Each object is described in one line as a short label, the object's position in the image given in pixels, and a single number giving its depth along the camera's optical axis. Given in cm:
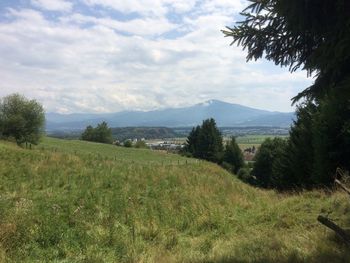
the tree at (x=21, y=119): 5500
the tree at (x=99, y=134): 10506
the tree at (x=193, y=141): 9412
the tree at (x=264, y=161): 7475
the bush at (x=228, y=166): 8456
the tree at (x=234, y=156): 8806
